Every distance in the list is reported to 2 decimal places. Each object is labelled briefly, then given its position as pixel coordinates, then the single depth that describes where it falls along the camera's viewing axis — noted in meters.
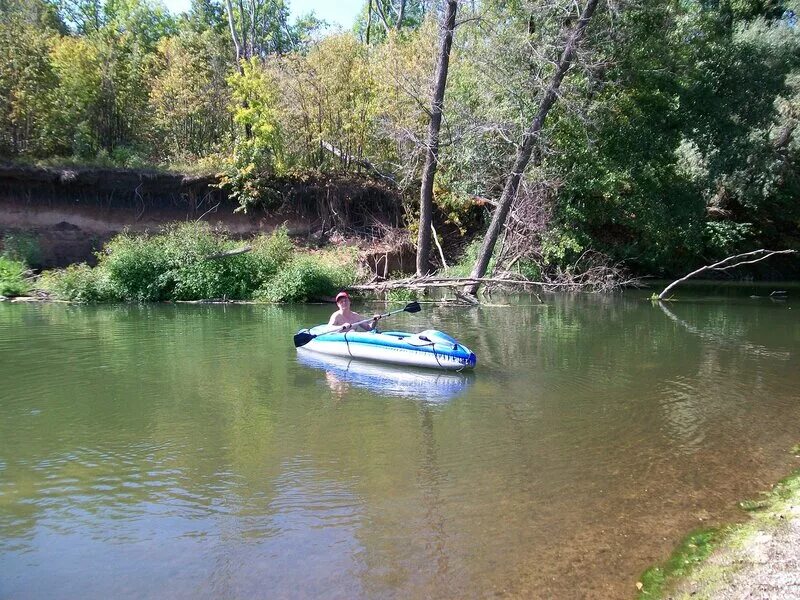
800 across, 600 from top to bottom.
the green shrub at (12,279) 18.86
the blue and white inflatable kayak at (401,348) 10.41
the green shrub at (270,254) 19.23
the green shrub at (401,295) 18.83
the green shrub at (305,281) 18.53
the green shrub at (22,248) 20.33
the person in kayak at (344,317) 11.89
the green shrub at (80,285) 18.38
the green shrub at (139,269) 18.61
